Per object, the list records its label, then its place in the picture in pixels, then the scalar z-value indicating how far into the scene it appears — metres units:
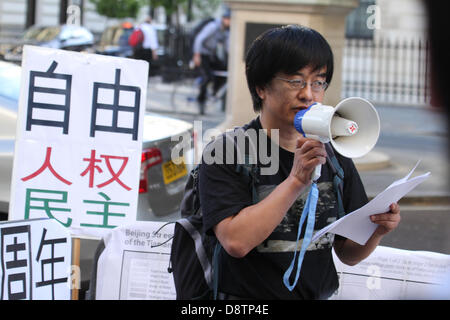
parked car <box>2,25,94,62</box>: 8.67
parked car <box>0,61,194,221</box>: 4.86
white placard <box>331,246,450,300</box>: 3.37
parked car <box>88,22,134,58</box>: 23.09
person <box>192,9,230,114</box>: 15.73
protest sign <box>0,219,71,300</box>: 3.15
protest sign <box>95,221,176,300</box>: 3.50
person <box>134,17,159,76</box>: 19.28
